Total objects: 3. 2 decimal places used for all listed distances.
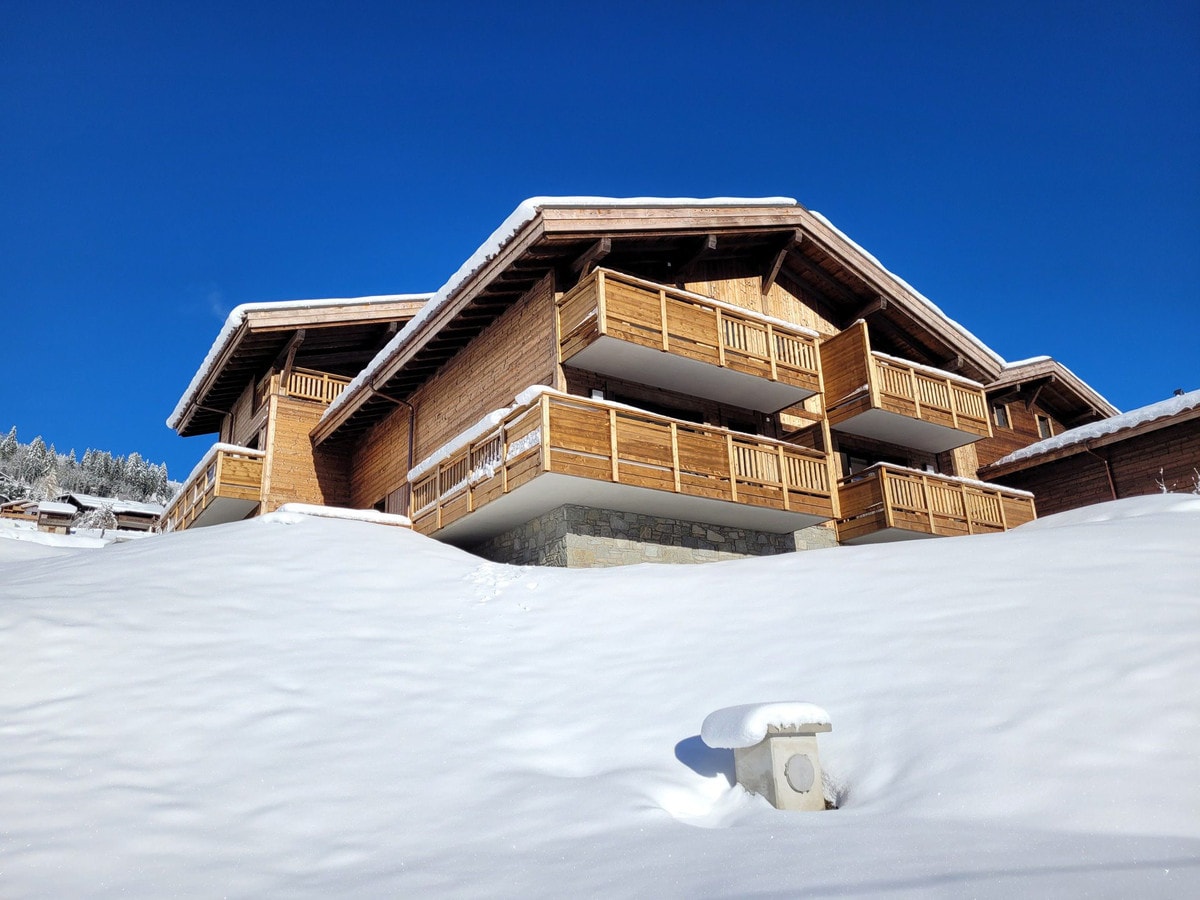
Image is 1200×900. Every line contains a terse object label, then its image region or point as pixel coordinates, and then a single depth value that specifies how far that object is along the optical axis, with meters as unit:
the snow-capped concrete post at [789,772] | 5.16
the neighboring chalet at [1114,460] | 18.95
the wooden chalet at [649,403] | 13.86
